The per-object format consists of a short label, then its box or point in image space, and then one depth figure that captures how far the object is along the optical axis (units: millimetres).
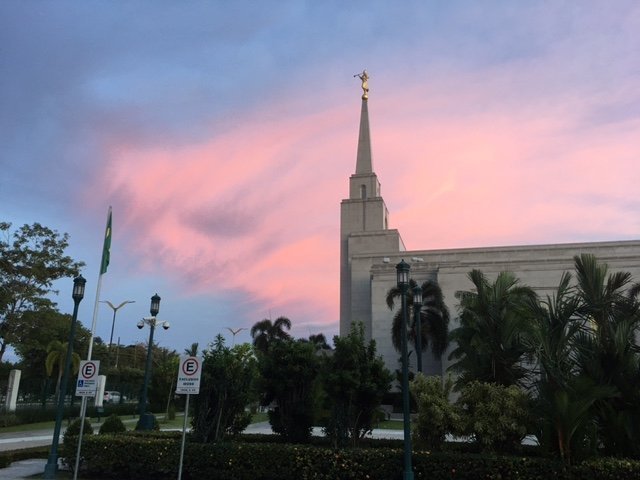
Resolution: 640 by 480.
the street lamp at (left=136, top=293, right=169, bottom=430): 19422
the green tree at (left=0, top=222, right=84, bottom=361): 34500
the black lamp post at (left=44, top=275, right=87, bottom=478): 13070
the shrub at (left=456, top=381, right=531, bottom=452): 11898
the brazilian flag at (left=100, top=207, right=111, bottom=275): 18422
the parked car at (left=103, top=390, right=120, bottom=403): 45062
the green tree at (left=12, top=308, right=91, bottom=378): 35312
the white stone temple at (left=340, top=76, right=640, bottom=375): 57816
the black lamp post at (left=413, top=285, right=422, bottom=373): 24930
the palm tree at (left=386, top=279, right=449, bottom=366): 45656
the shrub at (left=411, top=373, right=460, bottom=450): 12594
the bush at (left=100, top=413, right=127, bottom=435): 15922
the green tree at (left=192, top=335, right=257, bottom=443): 14195
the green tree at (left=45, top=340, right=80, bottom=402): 36469
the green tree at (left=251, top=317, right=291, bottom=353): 69375
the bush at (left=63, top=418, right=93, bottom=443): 13805
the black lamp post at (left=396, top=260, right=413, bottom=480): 10945
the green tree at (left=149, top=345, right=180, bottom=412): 38250
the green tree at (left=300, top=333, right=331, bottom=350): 81750
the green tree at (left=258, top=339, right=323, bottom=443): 15344
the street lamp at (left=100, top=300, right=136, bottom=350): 49156
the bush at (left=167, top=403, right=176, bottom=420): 36688
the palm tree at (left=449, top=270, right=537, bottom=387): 14688
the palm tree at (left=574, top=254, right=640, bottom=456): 11312
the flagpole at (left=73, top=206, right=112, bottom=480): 18422
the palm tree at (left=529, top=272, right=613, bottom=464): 10531
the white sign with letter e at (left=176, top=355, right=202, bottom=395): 11000
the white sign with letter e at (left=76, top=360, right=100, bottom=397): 12391
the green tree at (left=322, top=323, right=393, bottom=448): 14047
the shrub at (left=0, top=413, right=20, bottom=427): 29572
